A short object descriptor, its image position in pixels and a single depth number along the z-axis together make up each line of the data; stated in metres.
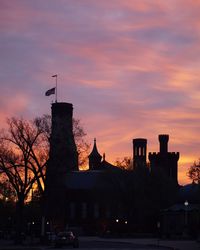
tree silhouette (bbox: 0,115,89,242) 76.81
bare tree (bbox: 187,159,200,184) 82.01
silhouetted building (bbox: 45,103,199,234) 91.38
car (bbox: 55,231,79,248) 70.25
